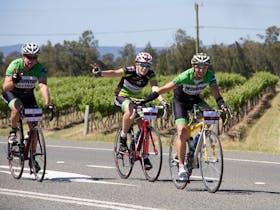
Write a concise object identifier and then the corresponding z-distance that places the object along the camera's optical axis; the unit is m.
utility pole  110.32
